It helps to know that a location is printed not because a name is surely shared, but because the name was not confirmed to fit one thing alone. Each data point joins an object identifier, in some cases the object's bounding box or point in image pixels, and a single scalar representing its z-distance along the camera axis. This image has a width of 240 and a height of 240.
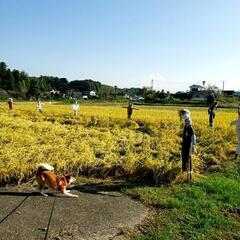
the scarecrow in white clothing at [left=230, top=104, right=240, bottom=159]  8.45
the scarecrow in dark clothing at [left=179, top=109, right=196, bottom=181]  6.68
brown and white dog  5.28
